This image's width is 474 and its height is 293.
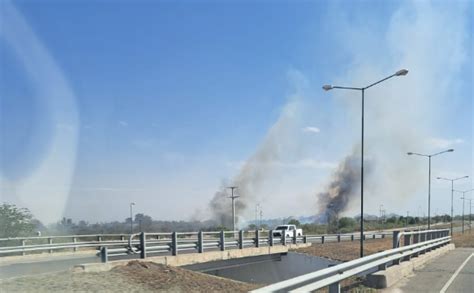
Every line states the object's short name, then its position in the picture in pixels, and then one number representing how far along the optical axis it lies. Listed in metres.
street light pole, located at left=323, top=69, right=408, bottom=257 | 28.23
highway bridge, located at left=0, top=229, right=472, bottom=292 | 11.35
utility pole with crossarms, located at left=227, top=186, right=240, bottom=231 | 77.42
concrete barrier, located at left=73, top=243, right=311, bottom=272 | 16.45
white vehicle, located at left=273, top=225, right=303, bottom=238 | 55.82
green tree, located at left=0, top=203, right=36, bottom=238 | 35.41
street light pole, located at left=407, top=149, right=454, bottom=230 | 50.04
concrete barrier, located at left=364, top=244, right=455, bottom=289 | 14.34
